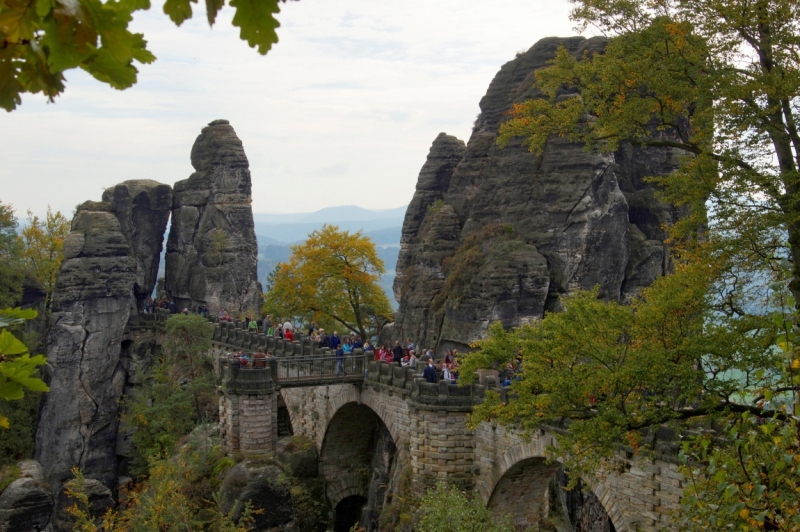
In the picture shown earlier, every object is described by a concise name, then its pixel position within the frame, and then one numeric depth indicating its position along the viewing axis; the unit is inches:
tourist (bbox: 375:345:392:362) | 1209.6
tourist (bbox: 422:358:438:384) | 1032.2
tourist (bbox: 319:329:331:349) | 1350.4
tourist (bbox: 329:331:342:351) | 1327.6
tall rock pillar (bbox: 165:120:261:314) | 2001.7
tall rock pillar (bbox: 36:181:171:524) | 1721.2
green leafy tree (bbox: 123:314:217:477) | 1506.0
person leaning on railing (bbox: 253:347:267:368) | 1216.8
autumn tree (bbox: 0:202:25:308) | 1795.0
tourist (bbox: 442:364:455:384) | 1024.2
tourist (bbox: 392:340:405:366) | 1206.3
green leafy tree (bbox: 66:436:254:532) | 1029.8
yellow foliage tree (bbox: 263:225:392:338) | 1881.2
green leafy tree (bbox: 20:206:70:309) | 2108.8
